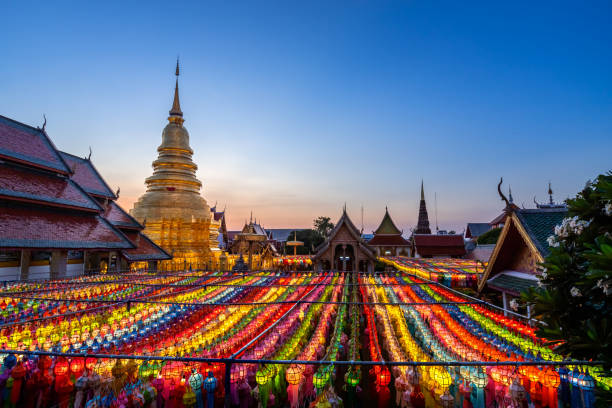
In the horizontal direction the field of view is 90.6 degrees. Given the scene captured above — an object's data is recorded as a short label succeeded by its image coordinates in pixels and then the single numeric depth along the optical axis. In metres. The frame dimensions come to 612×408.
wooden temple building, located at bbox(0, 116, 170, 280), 12.93
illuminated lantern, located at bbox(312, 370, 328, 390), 3.80
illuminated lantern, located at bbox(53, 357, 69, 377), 4.39
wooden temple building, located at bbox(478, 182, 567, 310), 7.01
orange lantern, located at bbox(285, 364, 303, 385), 4.07
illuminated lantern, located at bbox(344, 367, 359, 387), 4.18
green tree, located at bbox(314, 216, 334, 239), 58.91
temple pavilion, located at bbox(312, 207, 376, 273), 24.98
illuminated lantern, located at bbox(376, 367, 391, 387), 4.27
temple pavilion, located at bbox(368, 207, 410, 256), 42.47
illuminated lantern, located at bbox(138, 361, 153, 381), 4.09
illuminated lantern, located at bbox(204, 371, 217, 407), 3.86
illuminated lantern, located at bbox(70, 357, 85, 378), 4.45
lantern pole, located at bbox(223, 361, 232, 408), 2.93
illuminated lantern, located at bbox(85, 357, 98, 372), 4.40
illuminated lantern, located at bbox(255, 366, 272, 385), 3.93
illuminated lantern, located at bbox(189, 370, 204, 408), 3.85
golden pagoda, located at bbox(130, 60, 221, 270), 23.39
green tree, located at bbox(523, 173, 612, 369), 2.27
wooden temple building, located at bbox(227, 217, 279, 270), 26.33
